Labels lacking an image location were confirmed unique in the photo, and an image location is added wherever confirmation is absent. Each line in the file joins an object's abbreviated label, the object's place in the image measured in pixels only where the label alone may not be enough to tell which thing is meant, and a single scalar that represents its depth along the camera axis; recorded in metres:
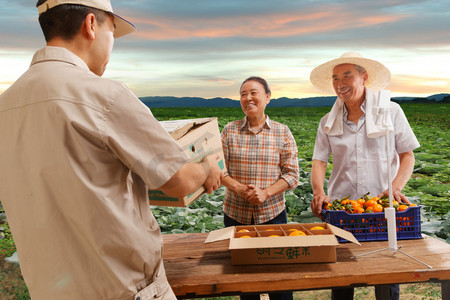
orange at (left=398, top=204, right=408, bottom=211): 2.41
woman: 3.06
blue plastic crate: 2.39
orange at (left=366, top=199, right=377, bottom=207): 2.43
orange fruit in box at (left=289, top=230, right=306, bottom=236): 2.21
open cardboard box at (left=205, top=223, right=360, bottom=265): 2.03
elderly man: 2.82
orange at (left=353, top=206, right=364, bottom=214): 2.40
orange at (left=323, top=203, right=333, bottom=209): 2.50
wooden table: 1.92
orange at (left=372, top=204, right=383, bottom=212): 2.40
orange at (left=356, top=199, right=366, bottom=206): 2.48
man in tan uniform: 1.32
